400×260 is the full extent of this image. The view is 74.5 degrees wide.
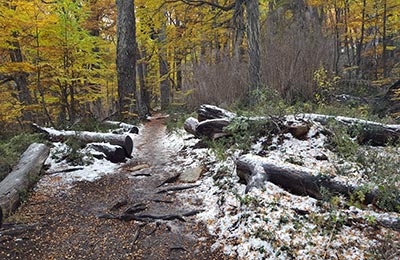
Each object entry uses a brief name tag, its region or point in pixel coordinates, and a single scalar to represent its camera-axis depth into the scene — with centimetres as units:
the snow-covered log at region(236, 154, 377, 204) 307
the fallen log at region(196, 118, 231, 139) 567
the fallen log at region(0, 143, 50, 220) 348
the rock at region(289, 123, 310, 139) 457
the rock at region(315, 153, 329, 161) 393
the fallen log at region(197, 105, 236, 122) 613
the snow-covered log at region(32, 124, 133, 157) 631
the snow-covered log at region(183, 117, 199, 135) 684
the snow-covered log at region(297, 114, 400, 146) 440
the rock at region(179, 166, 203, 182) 465
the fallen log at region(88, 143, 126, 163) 593
